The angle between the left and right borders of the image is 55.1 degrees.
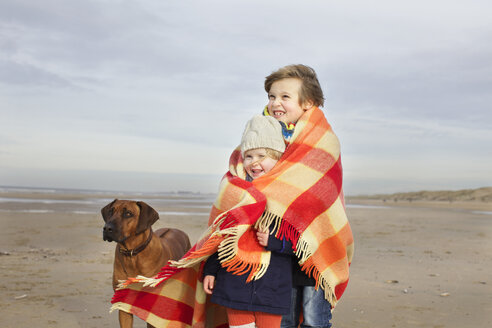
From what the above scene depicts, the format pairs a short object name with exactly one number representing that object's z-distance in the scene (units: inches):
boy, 116.4
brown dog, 163.8
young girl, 106.4
